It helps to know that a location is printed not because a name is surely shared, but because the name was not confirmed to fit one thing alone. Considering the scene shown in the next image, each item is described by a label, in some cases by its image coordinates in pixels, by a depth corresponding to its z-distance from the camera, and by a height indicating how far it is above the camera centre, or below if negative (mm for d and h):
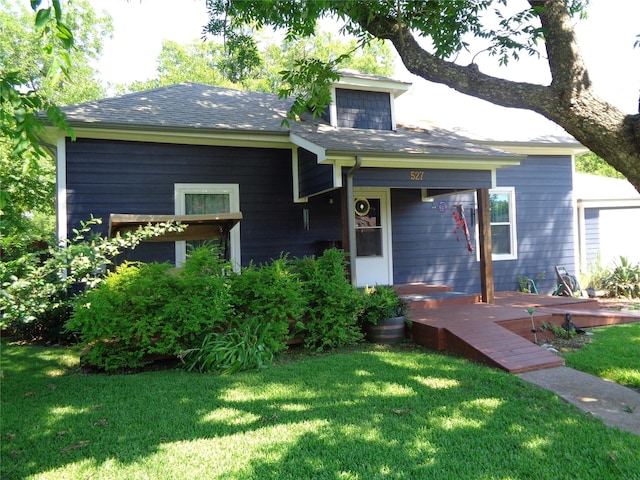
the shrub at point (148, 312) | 5108 -696
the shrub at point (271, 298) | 5832 -632
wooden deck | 5383 -1160
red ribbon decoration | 10325 +535
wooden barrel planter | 6594 -1224
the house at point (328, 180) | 7430 +1251
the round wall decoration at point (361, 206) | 9562 +882
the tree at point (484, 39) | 3977 +2414
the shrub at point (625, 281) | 11094 -974
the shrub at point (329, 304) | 6215 -787
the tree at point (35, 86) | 2111 +2092
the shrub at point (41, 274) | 3697 -174
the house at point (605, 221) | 12902 +668
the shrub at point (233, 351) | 5262 -1204
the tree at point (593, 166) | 31547 +5431
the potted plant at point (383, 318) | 6594 -1040
